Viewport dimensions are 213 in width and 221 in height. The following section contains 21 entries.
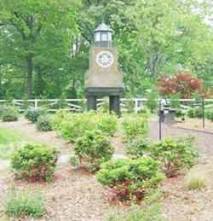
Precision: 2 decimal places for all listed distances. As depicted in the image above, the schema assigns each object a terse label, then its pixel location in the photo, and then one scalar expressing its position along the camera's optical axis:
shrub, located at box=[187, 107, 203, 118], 23.42
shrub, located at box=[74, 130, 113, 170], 10.21
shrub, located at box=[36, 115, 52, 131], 18.67
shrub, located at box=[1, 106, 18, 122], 24.44
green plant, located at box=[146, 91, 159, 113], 28.16
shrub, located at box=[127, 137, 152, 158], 10.29
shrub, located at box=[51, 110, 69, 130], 16.24
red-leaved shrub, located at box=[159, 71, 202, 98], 29.53
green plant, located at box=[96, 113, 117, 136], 15.10
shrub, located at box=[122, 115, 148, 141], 14.53
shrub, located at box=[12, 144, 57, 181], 9.73
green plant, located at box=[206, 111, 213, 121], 21.62
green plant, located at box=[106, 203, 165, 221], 6.61
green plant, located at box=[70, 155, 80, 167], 10.63
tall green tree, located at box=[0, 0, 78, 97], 36.47
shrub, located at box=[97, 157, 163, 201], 8.17
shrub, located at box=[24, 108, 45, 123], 22.17
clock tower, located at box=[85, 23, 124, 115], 23.20
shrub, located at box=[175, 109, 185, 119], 23.13
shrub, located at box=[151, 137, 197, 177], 9.55
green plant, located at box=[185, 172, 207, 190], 8.74
